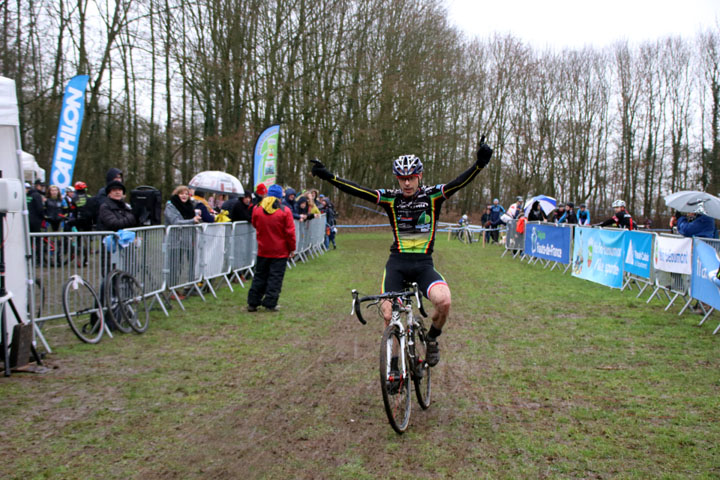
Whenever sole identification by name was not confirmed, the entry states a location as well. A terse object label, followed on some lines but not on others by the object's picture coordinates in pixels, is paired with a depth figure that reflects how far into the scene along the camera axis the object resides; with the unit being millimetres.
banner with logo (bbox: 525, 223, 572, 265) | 17062
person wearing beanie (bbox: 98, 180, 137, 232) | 8492
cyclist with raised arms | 5378
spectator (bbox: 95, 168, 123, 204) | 9062
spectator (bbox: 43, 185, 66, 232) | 15836
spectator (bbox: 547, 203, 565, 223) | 21953
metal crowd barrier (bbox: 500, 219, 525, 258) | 21531
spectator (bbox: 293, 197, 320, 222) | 18859
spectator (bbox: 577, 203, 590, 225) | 20202
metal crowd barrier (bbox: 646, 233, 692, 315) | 10469
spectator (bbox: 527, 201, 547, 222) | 22219
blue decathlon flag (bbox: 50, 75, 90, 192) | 17672
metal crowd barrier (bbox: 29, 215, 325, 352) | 7387
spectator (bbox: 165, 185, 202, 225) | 11039
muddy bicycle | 4613
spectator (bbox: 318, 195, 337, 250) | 24516
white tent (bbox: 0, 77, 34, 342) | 6395
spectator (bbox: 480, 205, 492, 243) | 29264
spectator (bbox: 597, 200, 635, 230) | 16516
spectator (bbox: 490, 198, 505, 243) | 28672
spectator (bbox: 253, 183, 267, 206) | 14414
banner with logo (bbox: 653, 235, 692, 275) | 10266
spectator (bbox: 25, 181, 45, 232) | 14070
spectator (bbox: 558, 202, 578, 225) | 19875
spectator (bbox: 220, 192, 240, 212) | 14117
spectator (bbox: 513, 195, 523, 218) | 24797
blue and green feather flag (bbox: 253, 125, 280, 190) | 19625
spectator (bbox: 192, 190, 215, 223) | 12555
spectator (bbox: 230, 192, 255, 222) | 13938
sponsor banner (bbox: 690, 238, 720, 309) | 9109
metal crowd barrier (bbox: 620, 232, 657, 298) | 11820
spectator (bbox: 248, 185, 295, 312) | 10664
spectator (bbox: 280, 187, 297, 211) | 17562
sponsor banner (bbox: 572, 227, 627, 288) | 13281
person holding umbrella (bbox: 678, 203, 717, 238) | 11281
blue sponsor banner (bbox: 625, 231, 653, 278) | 11977
